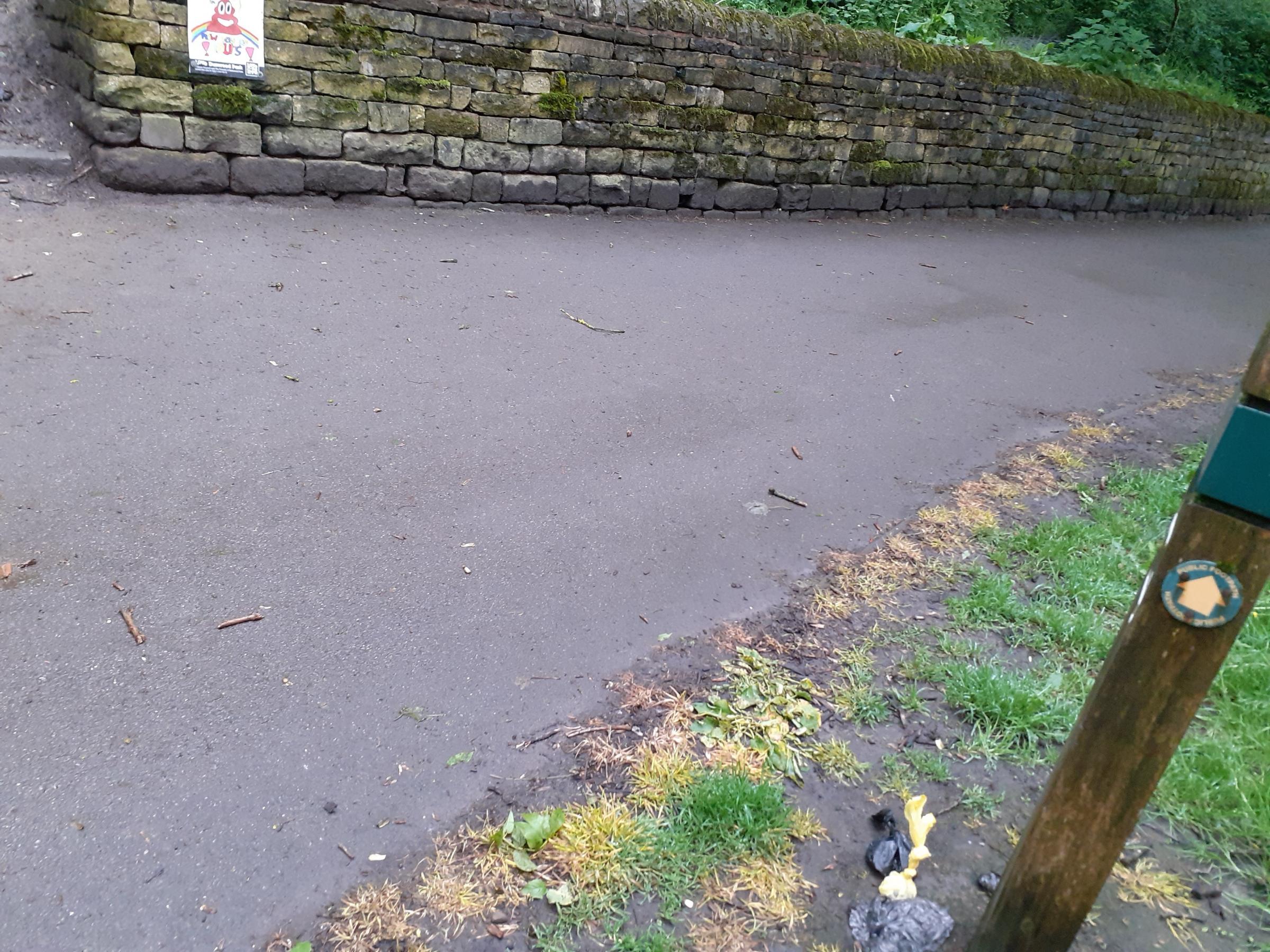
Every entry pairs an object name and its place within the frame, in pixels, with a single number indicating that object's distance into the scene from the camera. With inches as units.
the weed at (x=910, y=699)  119.8
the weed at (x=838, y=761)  107.5
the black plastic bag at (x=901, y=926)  86.4
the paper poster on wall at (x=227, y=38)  262.7
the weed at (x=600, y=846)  90.6
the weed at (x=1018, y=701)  116.7
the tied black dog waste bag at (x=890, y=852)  95.0
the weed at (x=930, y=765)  108.7
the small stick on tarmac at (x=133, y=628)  118.3
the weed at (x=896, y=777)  106.2
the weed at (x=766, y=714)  110.2
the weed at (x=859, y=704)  117.1
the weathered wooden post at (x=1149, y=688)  68.9
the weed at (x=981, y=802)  104.3
